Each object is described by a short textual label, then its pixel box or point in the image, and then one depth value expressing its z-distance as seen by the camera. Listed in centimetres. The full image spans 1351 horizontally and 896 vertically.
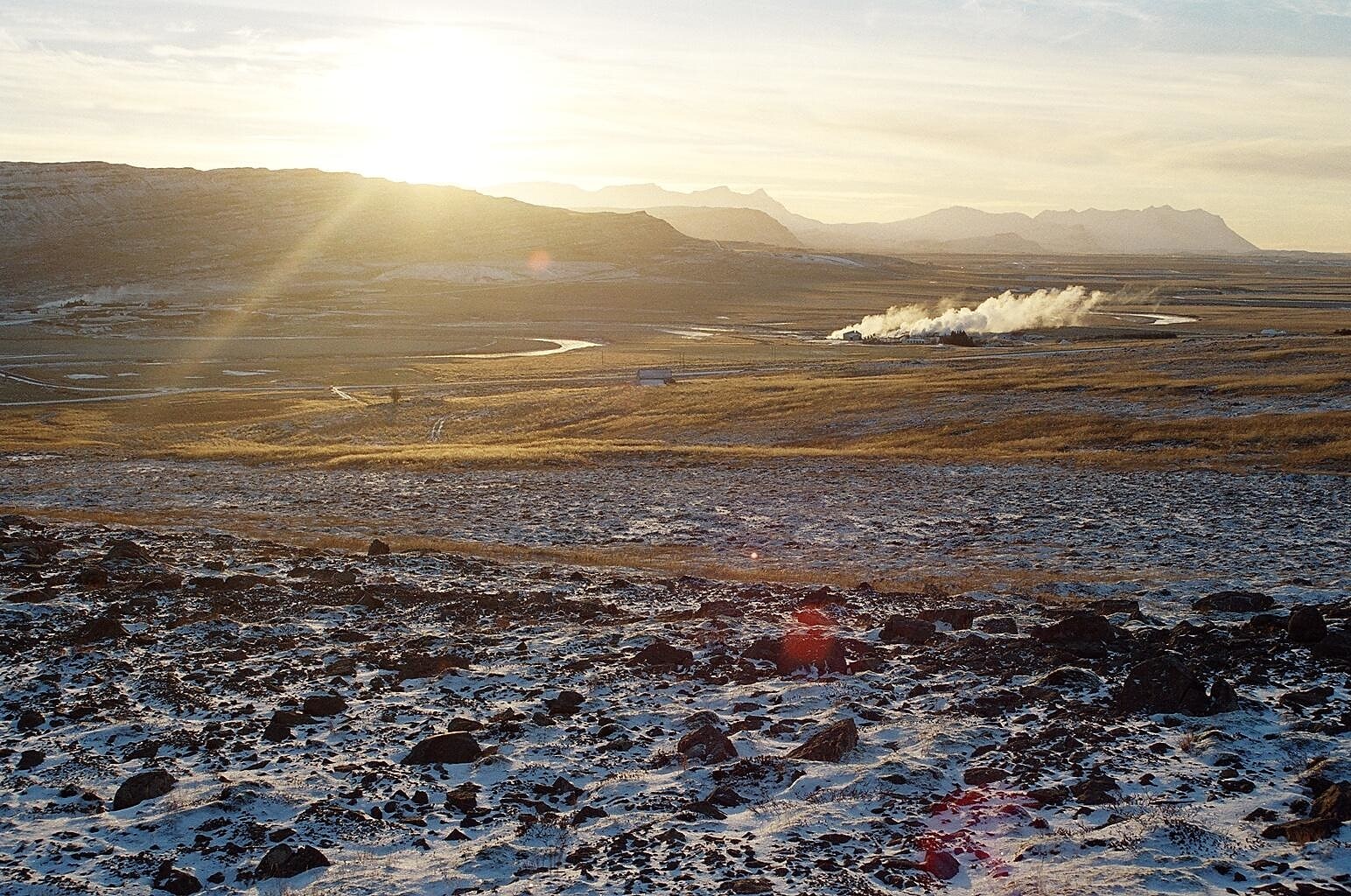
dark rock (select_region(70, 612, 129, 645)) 1817
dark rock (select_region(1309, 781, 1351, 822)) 1043
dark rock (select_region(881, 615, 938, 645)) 1791
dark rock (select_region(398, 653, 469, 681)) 1666
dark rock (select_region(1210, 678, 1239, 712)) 1369
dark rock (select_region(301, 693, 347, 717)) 1476
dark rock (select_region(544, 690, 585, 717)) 1479
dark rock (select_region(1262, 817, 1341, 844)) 1022
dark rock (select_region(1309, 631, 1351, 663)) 1530
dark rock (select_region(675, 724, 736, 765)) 1305
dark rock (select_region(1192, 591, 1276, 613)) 1866
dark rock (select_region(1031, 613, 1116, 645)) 1675
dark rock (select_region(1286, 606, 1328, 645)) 1606
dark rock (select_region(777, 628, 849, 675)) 1659
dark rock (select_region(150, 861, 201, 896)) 1020
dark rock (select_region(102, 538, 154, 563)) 2428
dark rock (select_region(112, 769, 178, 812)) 1197
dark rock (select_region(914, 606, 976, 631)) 1850
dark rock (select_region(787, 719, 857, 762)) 1298
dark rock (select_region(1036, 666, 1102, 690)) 1498
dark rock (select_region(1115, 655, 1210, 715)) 1382
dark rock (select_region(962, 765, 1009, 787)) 1220
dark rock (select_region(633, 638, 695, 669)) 1692
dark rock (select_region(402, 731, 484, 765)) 1323
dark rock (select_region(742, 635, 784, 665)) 1712
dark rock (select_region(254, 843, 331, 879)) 1051
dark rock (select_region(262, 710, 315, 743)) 1393
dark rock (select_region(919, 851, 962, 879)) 1020
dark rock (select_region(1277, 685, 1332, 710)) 1376
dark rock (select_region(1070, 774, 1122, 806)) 1147
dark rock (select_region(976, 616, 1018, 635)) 1805
